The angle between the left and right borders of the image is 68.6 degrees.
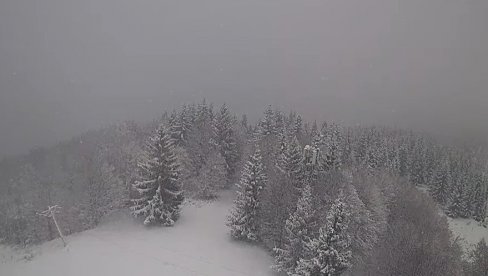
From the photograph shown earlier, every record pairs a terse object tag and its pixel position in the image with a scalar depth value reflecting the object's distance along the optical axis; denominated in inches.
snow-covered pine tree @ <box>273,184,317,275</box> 1339.8
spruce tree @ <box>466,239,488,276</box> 1137.7
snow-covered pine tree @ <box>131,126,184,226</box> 1734.7
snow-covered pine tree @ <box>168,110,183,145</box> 2613.2
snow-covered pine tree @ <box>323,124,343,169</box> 1824.6
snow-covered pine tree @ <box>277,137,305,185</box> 1717.5
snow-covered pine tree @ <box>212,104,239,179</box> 2385.6
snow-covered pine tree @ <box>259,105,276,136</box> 2716.5
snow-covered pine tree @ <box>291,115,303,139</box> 2891.2
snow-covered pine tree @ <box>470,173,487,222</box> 3036.4
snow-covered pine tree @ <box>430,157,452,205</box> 3213.6
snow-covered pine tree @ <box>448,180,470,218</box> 2984.7
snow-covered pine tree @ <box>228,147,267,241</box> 1610.5
